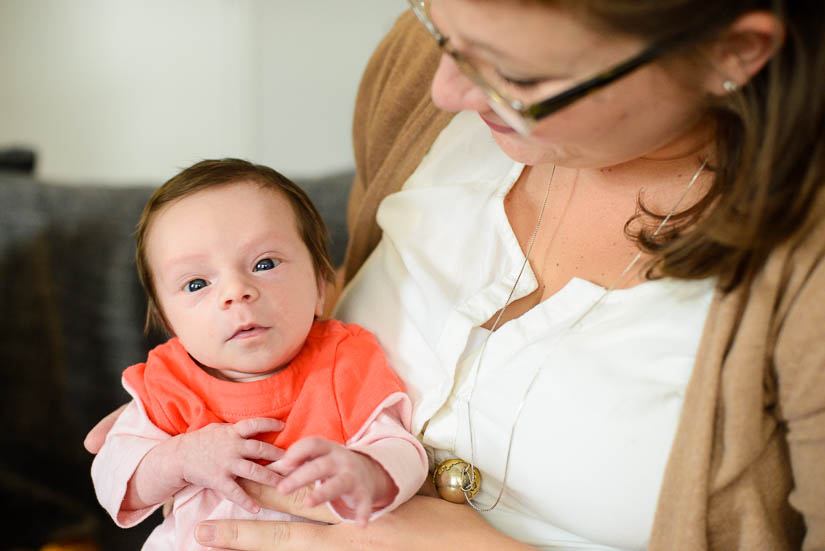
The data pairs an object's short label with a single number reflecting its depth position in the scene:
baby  0.61
